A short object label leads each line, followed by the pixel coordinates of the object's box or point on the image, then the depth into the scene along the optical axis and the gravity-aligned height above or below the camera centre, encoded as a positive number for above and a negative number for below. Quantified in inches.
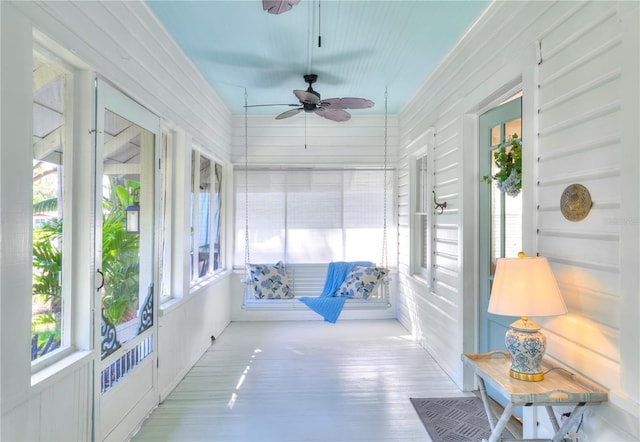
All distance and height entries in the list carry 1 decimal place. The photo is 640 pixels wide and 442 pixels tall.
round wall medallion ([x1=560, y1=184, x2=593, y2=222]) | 65.0 +3.2
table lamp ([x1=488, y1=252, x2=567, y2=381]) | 64.9 -14.6
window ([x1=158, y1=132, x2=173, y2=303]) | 124.4 +1.6
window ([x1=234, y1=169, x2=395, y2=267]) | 205.0 +0.8
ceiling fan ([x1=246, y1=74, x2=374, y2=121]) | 127.5 +41.1
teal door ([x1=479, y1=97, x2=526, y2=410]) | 98.6 +0.3
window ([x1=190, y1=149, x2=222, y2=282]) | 151.0 +1.6
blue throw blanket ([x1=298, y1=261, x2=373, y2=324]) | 167.0 -36.1
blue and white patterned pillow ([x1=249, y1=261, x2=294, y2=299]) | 186.9 -31.7
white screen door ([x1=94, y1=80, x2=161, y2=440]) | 79.7 -9.8
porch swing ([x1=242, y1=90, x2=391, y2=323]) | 166.4 -33.9
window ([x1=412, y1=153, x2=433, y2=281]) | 173.5 +1.2
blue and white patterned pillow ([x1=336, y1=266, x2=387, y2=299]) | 182.4 -31.4
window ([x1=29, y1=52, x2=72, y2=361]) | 64.5 +1.3
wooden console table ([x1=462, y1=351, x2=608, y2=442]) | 59.8 -28.7
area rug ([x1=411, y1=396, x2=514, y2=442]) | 93.0 -53.4
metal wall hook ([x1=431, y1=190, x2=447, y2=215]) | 136.5 +5.2
